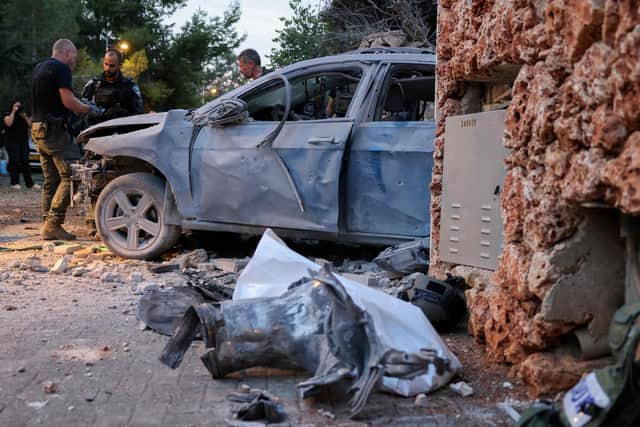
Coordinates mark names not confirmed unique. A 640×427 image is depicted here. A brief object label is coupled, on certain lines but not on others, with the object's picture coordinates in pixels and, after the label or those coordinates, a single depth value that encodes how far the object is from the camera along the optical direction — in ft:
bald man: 28.58
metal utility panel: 15.31
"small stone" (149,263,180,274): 22.06
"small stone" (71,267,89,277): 21.57
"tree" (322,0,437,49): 47.75
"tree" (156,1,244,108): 80.33
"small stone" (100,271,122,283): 20.86
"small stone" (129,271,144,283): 20.92
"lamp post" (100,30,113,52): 81.66
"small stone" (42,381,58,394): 11.74
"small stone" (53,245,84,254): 25.84
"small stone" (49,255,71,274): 21.88
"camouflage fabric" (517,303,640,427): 8.40
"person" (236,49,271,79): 28.66
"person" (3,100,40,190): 54.19
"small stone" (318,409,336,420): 10.65
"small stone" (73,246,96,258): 24.95
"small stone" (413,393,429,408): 11.19
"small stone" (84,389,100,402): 11.43
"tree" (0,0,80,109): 71.05
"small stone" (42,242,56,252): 26.37
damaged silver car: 21.15
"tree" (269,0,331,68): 57.72
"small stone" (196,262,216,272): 22.13
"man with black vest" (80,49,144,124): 30.42
